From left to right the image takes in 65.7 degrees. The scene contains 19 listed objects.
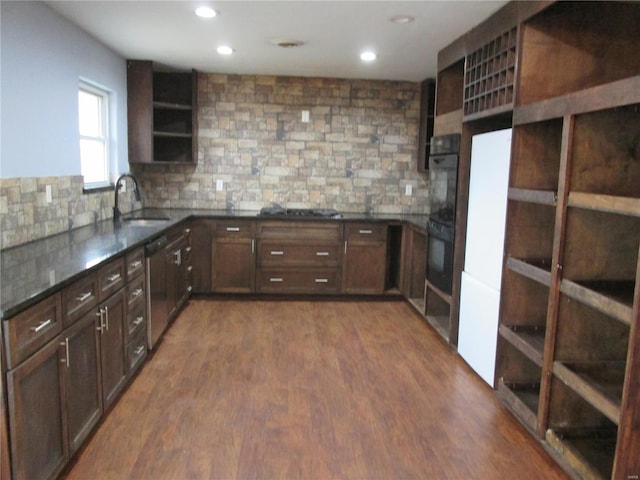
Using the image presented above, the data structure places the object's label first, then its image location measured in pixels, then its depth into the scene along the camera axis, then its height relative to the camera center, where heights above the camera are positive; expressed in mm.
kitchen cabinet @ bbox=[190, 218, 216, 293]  4992 -781
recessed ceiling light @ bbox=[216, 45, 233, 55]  4191 +1087
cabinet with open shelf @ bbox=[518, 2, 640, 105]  2762 +769
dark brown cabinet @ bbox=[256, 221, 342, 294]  5047 -798
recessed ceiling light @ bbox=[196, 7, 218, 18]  3186 +1065
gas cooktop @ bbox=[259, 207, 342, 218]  5086 -354
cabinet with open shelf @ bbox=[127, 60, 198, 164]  4844 +624
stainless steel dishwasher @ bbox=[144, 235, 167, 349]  3441 -834
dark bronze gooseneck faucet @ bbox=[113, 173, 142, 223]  4133 -300
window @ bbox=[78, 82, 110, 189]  4039 +326
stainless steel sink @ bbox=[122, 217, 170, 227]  4059 -405
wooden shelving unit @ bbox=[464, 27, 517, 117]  2930 +693
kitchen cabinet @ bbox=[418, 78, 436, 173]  5445 +697
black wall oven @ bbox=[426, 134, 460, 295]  3691 -201
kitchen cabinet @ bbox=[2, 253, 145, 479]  1752 -832
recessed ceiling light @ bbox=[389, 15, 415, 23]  3254 +1079
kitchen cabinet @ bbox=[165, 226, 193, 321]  4051 -824
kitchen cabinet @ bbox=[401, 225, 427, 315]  4945 -823
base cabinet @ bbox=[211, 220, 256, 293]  5023 -810
